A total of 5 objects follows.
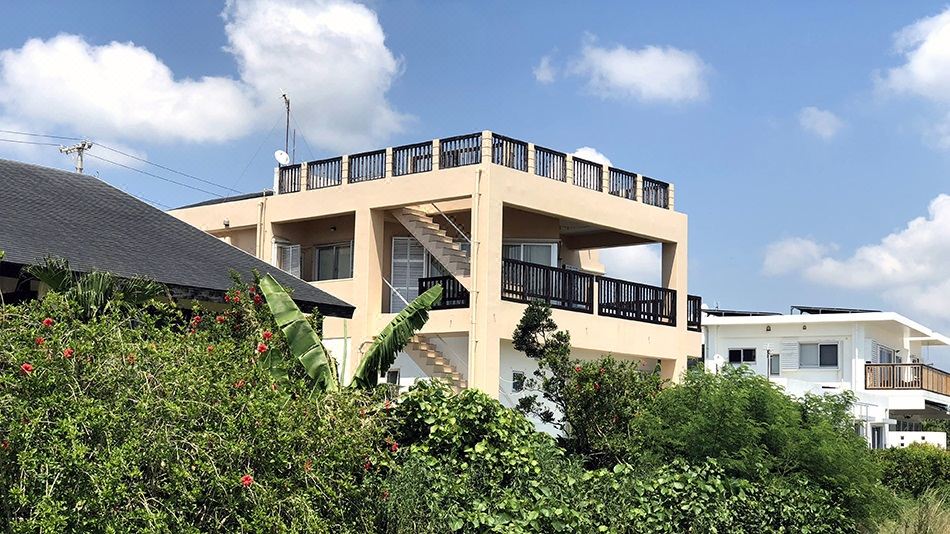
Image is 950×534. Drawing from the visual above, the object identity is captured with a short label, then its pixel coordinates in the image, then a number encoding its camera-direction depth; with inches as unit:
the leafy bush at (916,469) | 1031.6
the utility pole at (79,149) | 1386.1
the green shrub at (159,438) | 331.3
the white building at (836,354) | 1665.8
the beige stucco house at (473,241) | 1011.9
